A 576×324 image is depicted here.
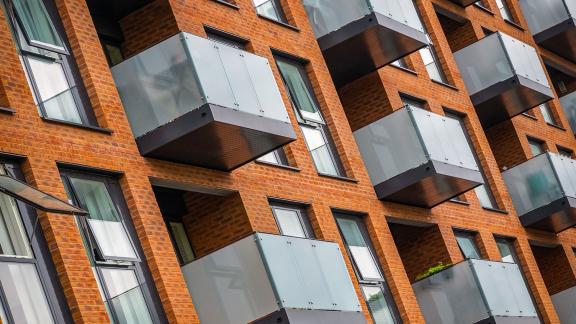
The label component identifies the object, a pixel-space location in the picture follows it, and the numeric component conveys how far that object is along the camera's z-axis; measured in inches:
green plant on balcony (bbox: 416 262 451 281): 960.9
